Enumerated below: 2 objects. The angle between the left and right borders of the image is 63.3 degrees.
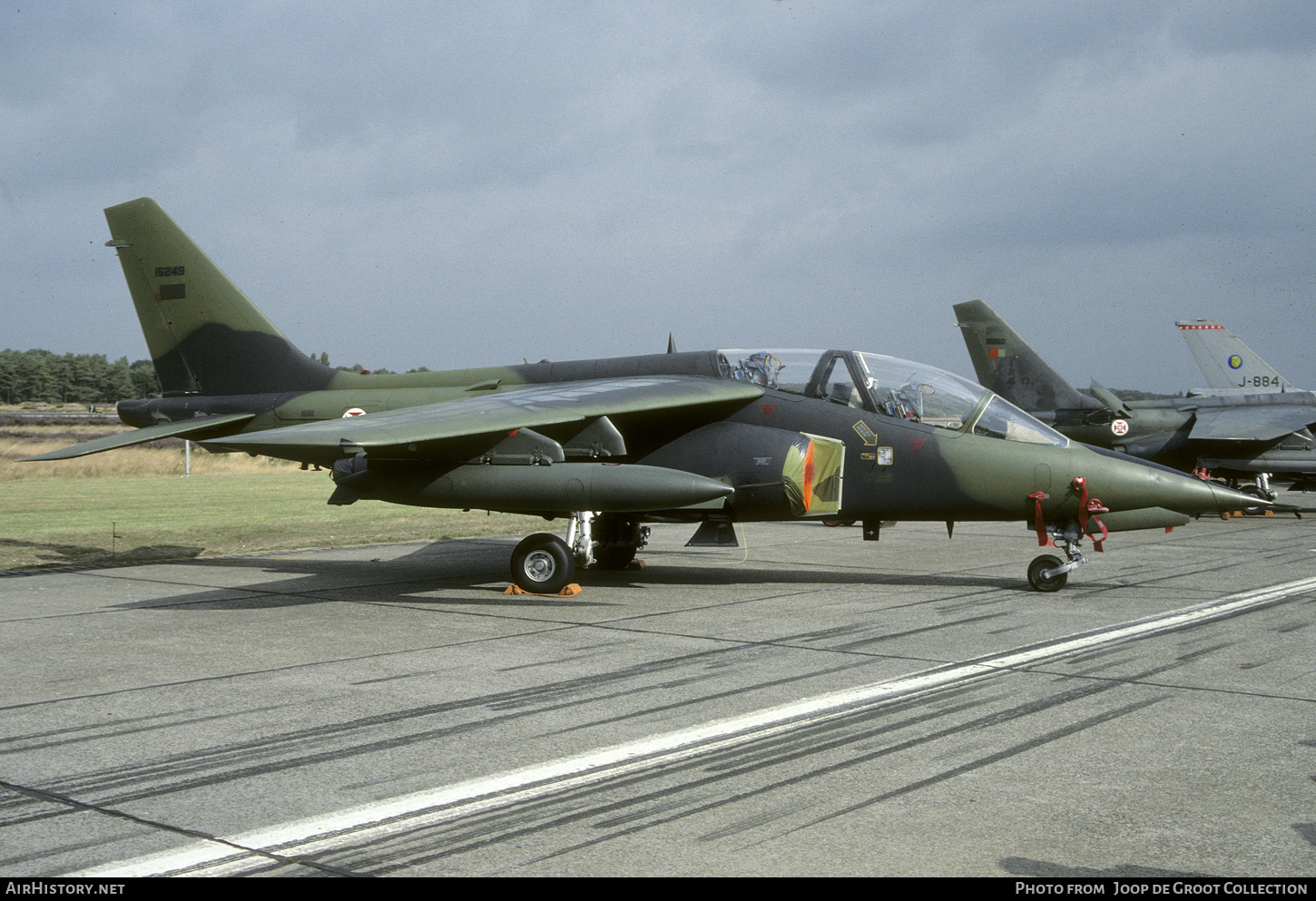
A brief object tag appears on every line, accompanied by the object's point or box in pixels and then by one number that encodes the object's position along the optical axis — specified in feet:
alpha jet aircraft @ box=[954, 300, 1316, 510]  82.94
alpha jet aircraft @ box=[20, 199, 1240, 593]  36.76
